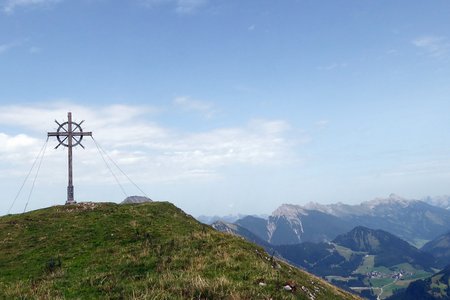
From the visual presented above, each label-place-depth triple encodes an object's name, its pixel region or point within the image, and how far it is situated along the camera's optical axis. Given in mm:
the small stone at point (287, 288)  20167
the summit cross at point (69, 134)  55938
